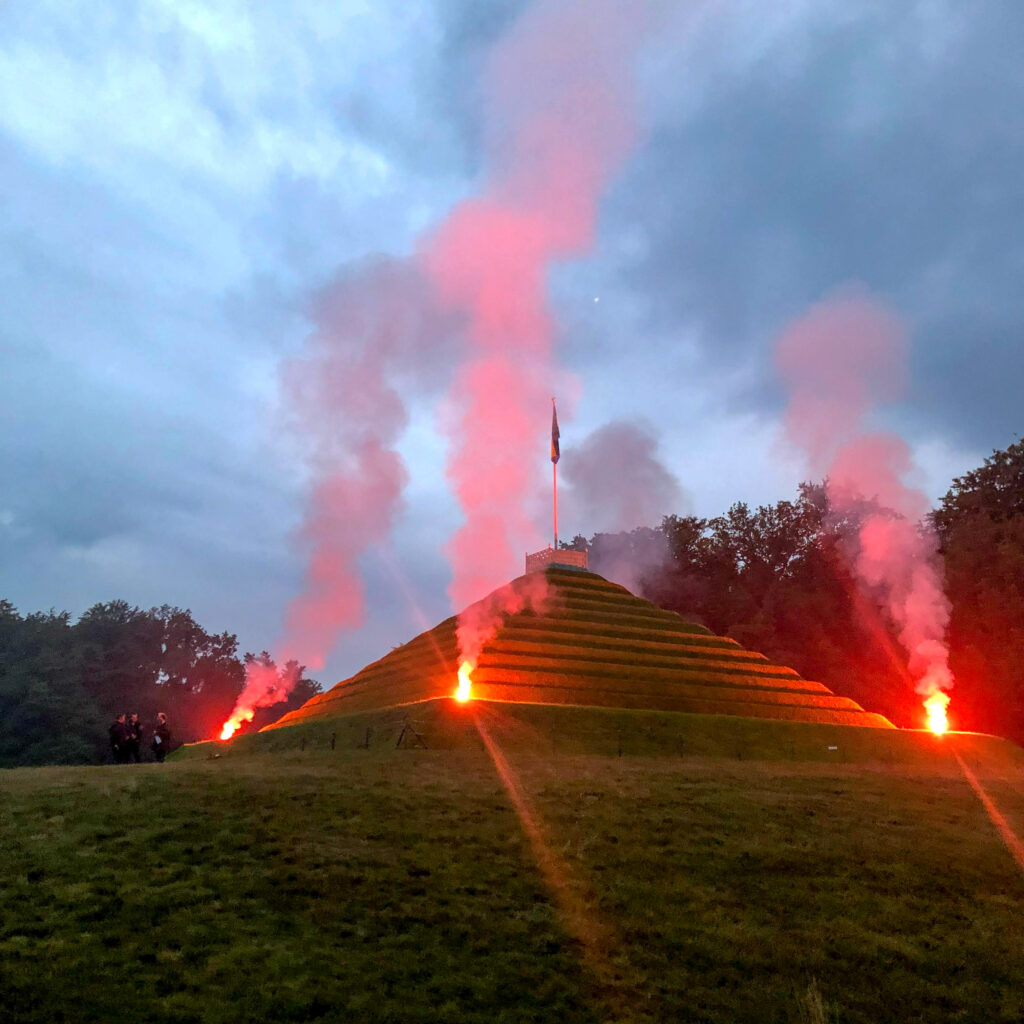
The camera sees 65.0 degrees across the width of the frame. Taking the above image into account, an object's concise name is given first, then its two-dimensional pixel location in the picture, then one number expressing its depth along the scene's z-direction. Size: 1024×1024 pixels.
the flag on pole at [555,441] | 48.75
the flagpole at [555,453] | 48.78
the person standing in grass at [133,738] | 26.99
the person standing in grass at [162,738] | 28.44
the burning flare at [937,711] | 40.09
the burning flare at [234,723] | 44.31
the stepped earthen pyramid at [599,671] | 33.91
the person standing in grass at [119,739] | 27.11
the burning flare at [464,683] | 30.69
